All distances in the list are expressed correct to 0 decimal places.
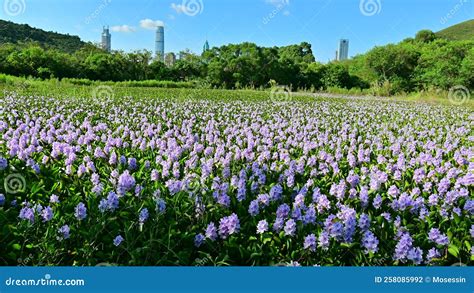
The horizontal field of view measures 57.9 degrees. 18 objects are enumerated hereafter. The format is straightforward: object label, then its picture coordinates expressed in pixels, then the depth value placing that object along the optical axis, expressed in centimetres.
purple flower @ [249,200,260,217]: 344
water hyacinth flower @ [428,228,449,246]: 312
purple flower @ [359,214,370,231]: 316
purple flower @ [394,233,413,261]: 294
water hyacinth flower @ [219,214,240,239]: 309
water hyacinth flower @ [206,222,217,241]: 312
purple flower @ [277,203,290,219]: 328
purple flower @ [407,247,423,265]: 288
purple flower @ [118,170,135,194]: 350
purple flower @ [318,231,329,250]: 297
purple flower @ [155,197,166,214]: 329
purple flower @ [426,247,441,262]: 300
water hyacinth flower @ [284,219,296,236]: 310
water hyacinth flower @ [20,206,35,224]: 305
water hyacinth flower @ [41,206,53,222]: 304
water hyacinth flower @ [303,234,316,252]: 296
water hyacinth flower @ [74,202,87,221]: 311
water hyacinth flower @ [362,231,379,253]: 295
